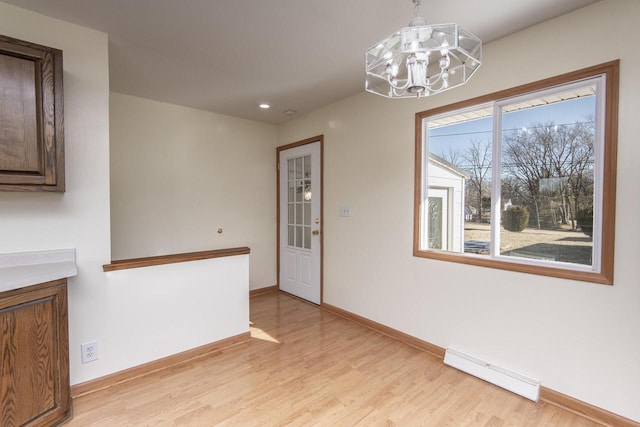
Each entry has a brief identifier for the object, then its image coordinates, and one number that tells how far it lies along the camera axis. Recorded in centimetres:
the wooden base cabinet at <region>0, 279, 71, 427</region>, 147
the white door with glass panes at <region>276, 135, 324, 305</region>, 370
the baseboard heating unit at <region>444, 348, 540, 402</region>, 197
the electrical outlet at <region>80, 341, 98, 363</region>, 202
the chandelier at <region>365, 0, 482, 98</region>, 121
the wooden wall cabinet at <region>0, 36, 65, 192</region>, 163
